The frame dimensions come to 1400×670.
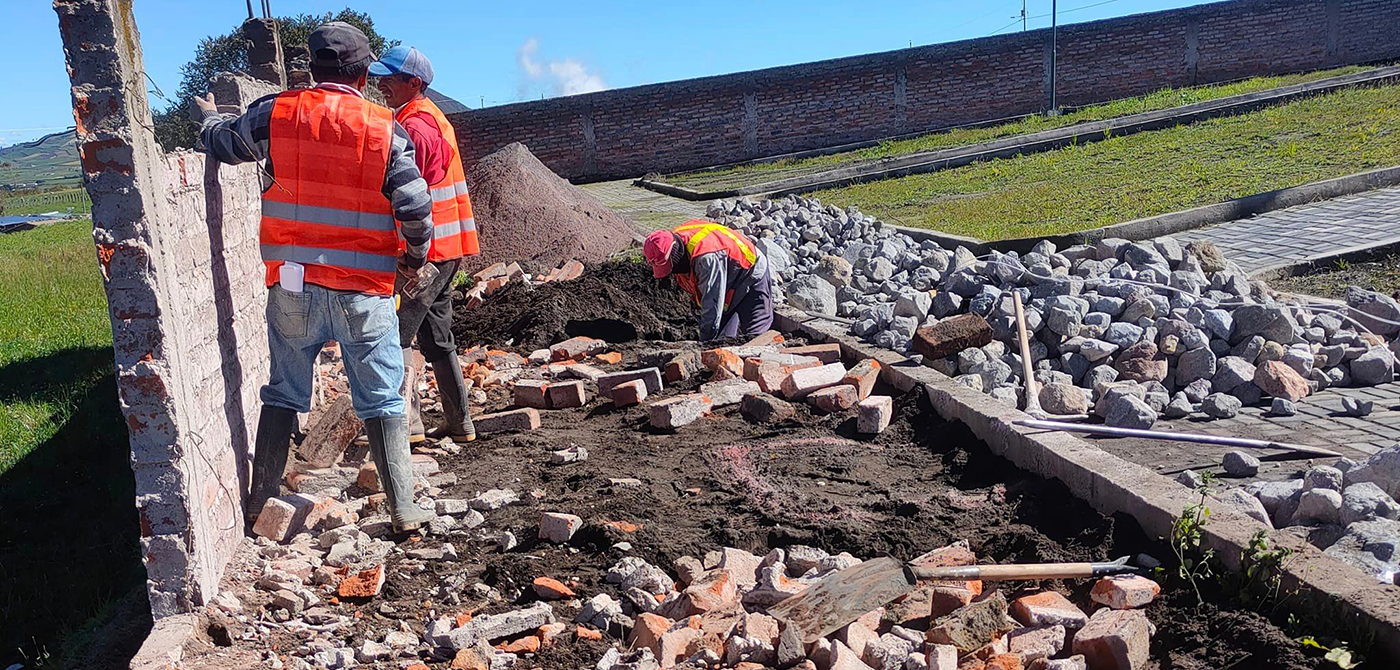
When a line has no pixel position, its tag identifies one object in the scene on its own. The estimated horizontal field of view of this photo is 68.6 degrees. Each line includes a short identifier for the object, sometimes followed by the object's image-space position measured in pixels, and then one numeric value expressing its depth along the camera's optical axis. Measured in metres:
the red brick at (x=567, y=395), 5.96
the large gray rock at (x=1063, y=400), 5.07
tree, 29.38
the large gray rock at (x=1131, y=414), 4.73
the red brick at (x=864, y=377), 5.54
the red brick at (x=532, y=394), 5.99
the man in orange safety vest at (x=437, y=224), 4.91
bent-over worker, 6.75
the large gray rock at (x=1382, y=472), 3.47
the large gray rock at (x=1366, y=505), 3.24
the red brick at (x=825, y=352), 6.42
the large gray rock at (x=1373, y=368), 5.31
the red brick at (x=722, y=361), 6.11
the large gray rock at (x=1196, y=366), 5.38
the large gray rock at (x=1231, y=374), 5.24
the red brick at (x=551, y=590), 3.51
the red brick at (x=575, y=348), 7.16
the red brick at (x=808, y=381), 5.61
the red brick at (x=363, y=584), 3.54
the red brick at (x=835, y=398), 5.35
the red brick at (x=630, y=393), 5.84
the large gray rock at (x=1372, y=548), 2.93
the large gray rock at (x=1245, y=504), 3.43
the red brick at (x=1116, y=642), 2.76
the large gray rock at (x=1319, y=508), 3.33
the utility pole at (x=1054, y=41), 23.70
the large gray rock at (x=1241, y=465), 4.10
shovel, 3.05
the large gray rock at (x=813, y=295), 7.61
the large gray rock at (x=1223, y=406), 5.04
